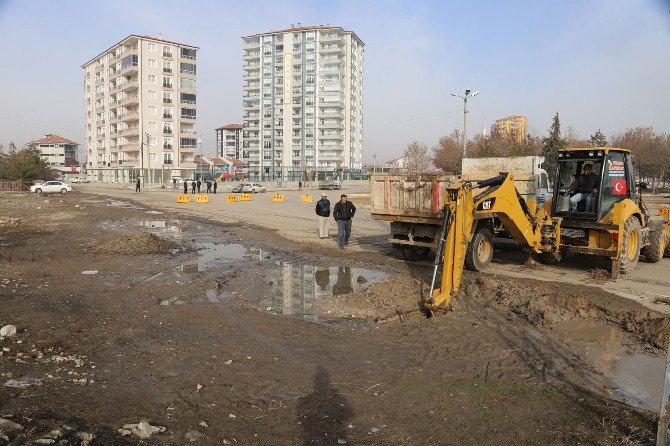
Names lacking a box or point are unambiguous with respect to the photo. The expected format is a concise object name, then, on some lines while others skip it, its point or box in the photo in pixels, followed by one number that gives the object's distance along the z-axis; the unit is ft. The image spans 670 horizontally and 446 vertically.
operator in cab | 37.70
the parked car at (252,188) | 195.00
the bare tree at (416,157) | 221.87
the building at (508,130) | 208.39
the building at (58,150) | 479.66
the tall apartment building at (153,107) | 279.08
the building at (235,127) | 624.26
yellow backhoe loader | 35.63
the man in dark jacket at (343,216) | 52.01
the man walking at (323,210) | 56.75
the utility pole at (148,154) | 255.54
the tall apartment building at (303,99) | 347.15
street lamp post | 105.60
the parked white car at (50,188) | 166.61
